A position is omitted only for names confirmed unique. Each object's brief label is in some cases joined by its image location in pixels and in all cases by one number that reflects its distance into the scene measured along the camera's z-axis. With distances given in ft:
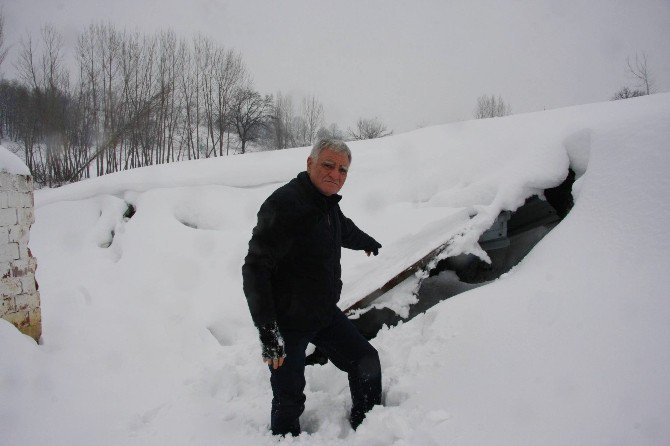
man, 5.15
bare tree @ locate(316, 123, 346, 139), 115.55
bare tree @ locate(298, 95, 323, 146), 115.85
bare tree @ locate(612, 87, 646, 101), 75.90
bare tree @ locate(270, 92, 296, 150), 100.26
